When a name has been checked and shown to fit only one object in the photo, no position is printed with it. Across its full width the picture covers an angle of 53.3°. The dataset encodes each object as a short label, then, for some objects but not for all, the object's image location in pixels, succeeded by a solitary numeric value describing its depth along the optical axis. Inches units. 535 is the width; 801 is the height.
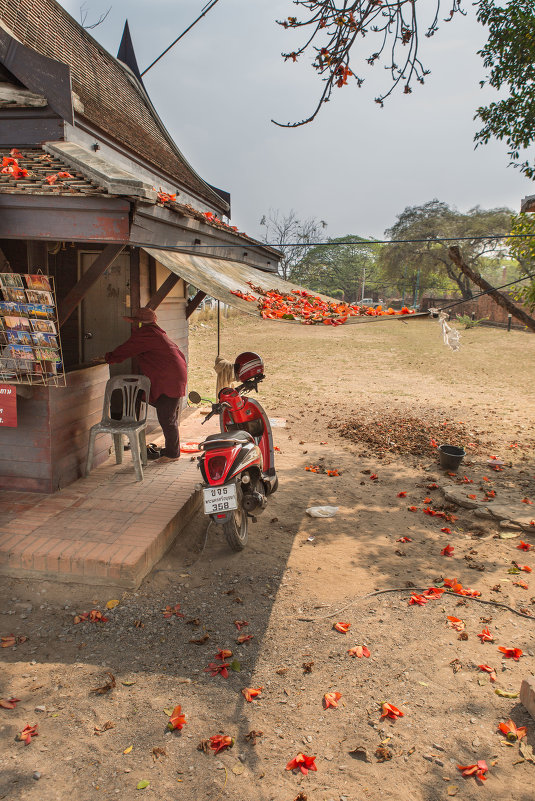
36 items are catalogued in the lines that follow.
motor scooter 168.2
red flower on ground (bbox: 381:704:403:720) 115.6
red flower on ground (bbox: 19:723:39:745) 106.5
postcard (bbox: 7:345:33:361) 184.1
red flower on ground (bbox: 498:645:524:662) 138.3
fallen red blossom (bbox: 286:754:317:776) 102.2
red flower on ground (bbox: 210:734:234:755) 105.7
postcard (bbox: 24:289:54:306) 176.4
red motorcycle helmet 225.8
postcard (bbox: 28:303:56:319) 178.2
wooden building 166.6
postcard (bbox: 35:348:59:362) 183.6
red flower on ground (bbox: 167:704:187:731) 110.7
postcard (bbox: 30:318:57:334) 180.1
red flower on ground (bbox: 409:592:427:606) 162.2
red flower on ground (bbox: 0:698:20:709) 115.6
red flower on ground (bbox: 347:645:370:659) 137.9
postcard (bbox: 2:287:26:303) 177.5
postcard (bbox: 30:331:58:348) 182.1
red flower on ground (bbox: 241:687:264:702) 121.3
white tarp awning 194.2
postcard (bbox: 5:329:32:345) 182.9
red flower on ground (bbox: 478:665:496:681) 130.0
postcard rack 176.9
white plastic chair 224.1
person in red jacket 233.1
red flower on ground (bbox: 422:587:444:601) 165.6
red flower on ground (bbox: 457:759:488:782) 100.9
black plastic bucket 291.7
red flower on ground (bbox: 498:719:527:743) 110.7
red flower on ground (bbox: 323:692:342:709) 119.6
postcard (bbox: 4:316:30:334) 180.5
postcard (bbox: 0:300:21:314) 179.0
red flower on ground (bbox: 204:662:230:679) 129.3
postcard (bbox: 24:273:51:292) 175.8
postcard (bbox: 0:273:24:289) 176.7
